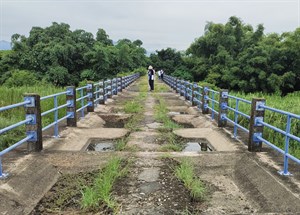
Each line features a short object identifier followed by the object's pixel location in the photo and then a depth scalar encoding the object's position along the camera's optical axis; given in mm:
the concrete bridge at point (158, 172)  4027
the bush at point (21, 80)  24969
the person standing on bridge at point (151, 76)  20375
